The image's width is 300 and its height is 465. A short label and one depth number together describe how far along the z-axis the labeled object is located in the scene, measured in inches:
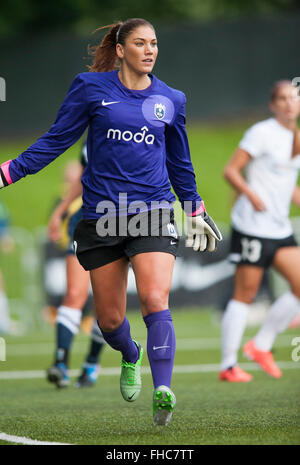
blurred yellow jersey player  614.9
